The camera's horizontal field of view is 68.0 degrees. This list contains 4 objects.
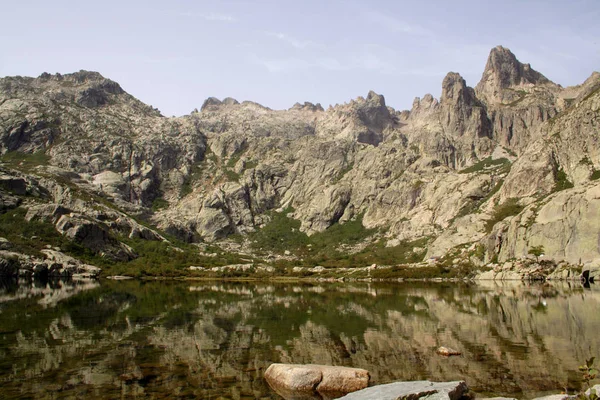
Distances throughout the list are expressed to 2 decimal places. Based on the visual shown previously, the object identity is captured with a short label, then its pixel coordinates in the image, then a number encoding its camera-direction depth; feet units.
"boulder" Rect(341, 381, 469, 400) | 53.93
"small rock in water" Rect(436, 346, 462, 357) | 89.86
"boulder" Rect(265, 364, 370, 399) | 66.28
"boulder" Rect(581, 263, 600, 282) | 344.28
